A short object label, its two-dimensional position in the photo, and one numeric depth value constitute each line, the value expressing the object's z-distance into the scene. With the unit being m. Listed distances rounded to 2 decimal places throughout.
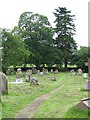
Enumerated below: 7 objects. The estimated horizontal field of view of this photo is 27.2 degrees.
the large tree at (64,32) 35.20
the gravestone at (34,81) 14.80
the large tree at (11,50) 26.50
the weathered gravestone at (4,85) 10.64
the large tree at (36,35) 32.87
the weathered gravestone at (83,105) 7.46
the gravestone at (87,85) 12.66
